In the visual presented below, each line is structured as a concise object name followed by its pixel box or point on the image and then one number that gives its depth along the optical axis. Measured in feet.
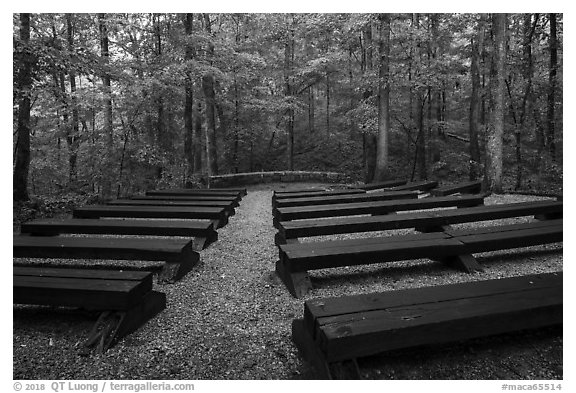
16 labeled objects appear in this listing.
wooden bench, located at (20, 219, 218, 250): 15.65
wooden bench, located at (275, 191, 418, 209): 22.40
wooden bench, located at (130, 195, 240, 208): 26.20
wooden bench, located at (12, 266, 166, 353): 8.41
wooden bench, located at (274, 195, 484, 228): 18.51
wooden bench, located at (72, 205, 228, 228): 19.57
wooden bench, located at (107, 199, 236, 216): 23.07
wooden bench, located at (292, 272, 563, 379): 6.41
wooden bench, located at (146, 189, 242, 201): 30.11
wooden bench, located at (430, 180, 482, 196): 27.91
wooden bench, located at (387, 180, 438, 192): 33.88
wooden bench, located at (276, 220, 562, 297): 11.14
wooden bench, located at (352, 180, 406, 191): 34.87
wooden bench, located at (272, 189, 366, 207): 26.27
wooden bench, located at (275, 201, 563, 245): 14.88
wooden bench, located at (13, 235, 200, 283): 12.46
